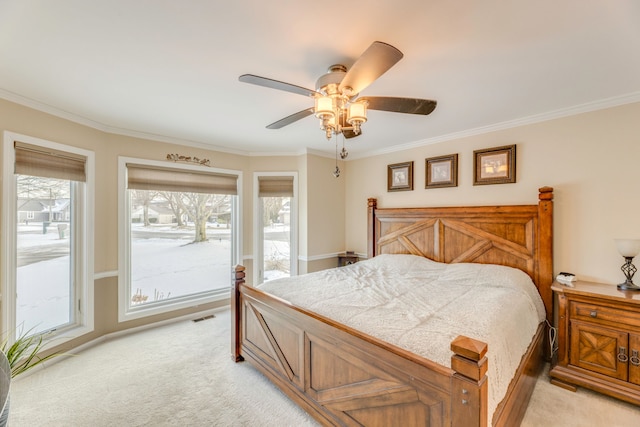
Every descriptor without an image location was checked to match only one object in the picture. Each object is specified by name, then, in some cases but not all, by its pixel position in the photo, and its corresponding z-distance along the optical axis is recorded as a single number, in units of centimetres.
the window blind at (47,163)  243
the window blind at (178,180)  342
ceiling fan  147
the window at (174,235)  343
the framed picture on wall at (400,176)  391
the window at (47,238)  238
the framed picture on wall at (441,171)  347
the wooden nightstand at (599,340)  208
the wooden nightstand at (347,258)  450
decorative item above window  368
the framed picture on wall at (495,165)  303
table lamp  219
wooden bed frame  124
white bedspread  155
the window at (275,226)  434
